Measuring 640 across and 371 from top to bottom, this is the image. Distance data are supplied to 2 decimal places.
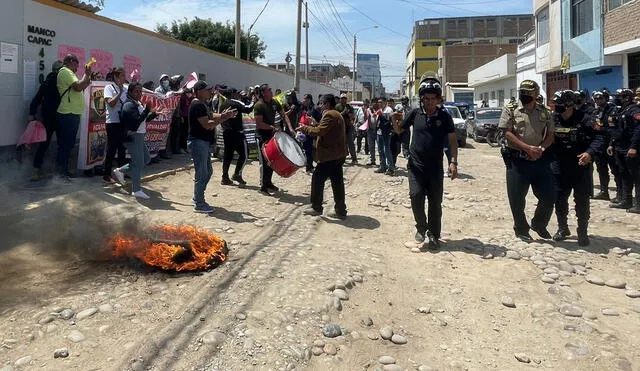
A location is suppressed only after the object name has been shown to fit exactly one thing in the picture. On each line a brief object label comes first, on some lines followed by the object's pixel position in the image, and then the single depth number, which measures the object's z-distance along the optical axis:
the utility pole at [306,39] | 40.07
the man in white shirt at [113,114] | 7.53
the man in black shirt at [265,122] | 8.47
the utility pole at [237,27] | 23.98
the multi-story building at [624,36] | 17.12
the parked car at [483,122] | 21.95
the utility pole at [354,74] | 65.56
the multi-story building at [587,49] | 19.73
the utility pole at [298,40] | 27.70
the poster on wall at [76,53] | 8.73
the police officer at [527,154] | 5.86
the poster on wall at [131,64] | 11.18
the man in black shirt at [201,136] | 6.87
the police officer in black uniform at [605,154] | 8.20
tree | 43.56
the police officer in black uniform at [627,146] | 7.47
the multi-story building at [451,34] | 86.69
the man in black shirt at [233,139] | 8.79
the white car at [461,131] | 20.20
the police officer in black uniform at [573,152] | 5.93
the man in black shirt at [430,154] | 5.84
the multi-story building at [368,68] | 89.04
